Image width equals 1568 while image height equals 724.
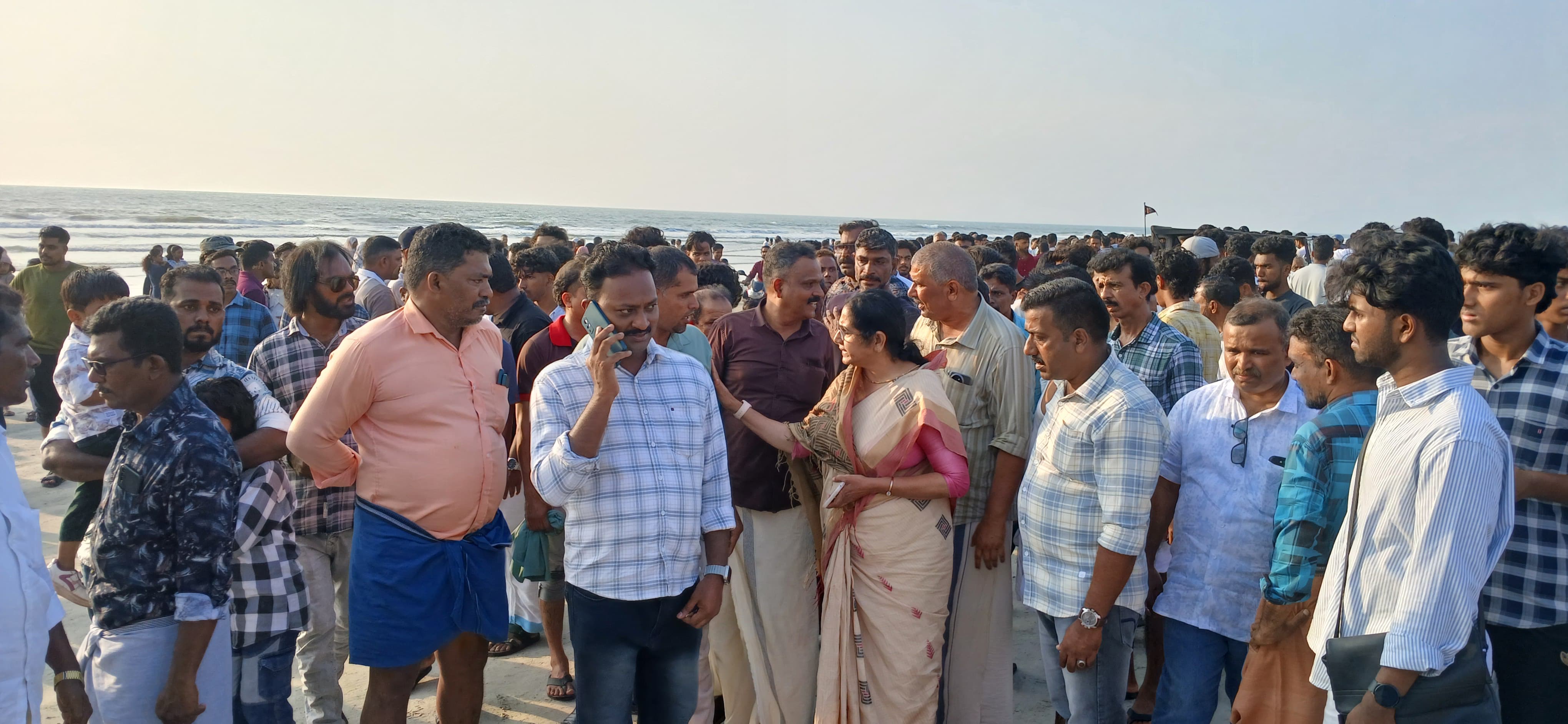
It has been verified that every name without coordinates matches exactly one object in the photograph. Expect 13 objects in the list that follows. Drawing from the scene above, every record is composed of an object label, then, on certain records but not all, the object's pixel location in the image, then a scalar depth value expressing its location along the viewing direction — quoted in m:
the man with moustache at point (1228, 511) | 2.88
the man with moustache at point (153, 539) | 2.54
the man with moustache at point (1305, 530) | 2.51
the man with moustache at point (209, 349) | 3.13
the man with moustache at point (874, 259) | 5.09
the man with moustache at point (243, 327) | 5.49
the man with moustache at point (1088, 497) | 2.84
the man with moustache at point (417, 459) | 2.94
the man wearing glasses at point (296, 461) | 3.71
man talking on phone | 2.77
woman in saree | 3.34
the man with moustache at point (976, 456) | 3.78
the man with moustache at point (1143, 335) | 4.13
